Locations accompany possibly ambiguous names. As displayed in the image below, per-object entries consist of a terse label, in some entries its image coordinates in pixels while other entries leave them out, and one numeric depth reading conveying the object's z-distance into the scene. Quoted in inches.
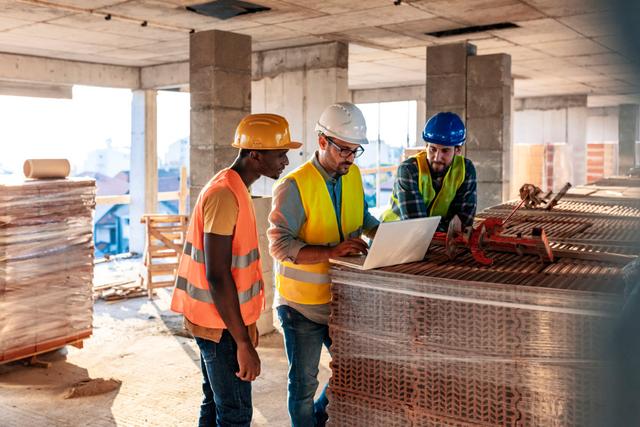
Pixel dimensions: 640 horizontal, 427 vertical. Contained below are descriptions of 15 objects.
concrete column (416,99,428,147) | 792.8
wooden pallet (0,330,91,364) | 250.4
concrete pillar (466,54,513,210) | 453.1
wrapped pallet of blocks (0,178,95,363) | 247.8
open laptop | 99.7
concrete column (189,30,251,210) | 366.9
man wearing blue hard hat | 161.9
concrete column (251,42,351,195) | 433.1
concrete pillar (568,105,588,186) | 916.6
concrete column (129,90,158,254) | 616.4
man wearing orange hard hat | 116.5
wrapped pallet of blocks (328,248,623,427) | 85.4
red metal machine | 111.3
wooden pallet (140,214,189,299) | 403.9
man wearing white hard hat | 130.3
